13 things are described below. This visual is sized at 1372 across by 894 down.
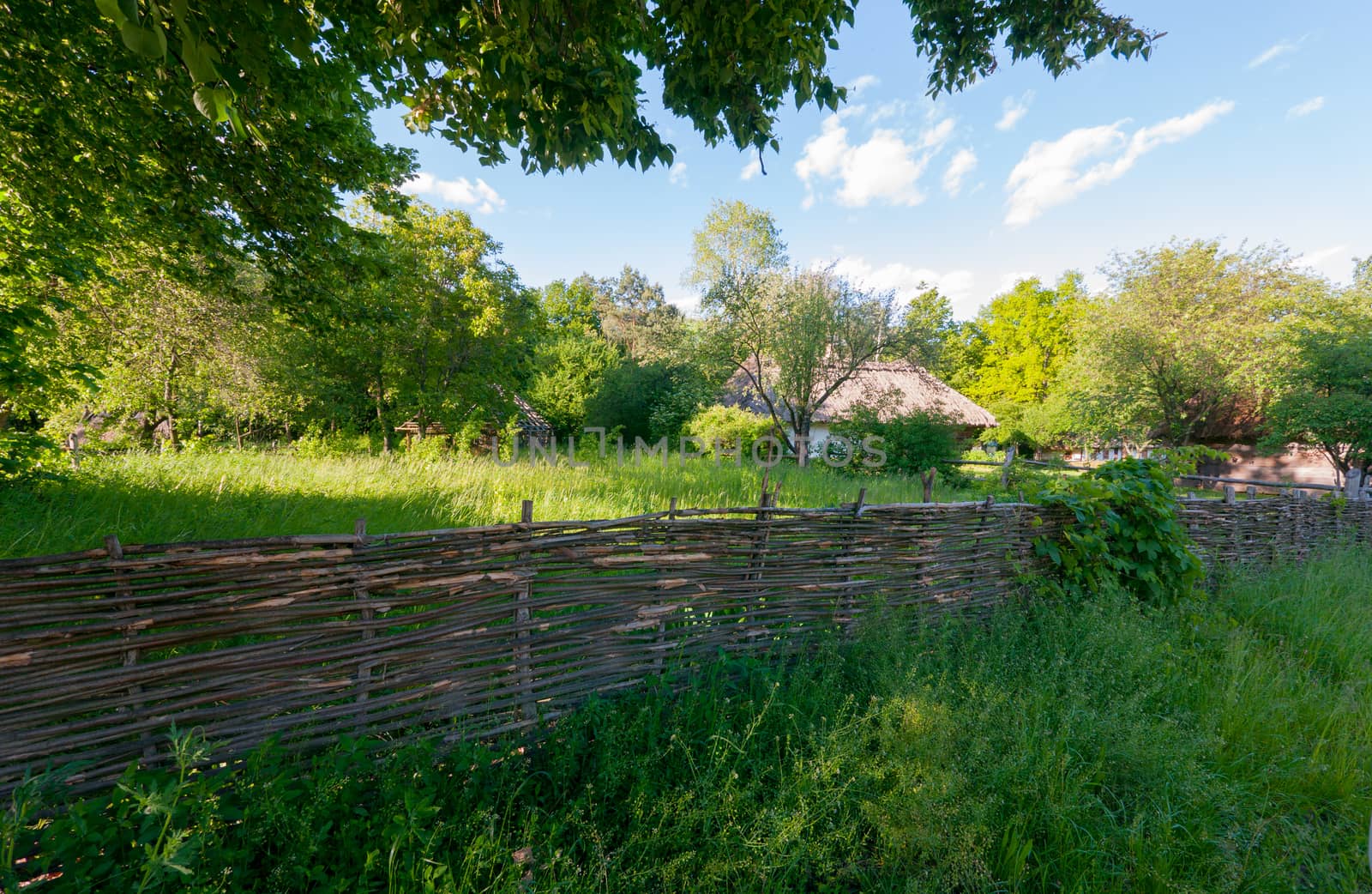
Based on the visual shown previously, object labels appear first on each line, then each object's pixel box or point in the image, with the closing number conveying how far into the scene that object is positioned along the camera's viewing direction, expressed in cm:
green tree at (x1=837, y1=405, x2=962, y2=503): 1343
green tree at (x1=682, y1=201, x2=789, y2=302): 1547
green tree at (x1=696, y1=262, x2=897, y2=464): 1456
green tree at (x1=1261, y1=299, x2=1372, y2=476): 1469
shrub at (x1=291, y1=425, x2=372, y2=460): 1015
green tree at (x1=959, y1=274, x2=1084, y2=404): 3747
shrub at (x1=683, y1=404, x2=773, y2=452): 1658
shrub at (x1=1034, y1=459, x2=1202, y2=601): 415
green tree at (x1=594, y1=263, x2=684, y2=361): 3672
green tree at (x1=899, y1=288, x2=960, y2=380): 1443
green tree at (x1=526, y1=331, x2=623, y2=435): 2128
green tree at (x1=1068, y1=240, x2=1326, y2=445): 1742
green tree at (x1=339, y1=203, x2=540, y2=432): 1482
